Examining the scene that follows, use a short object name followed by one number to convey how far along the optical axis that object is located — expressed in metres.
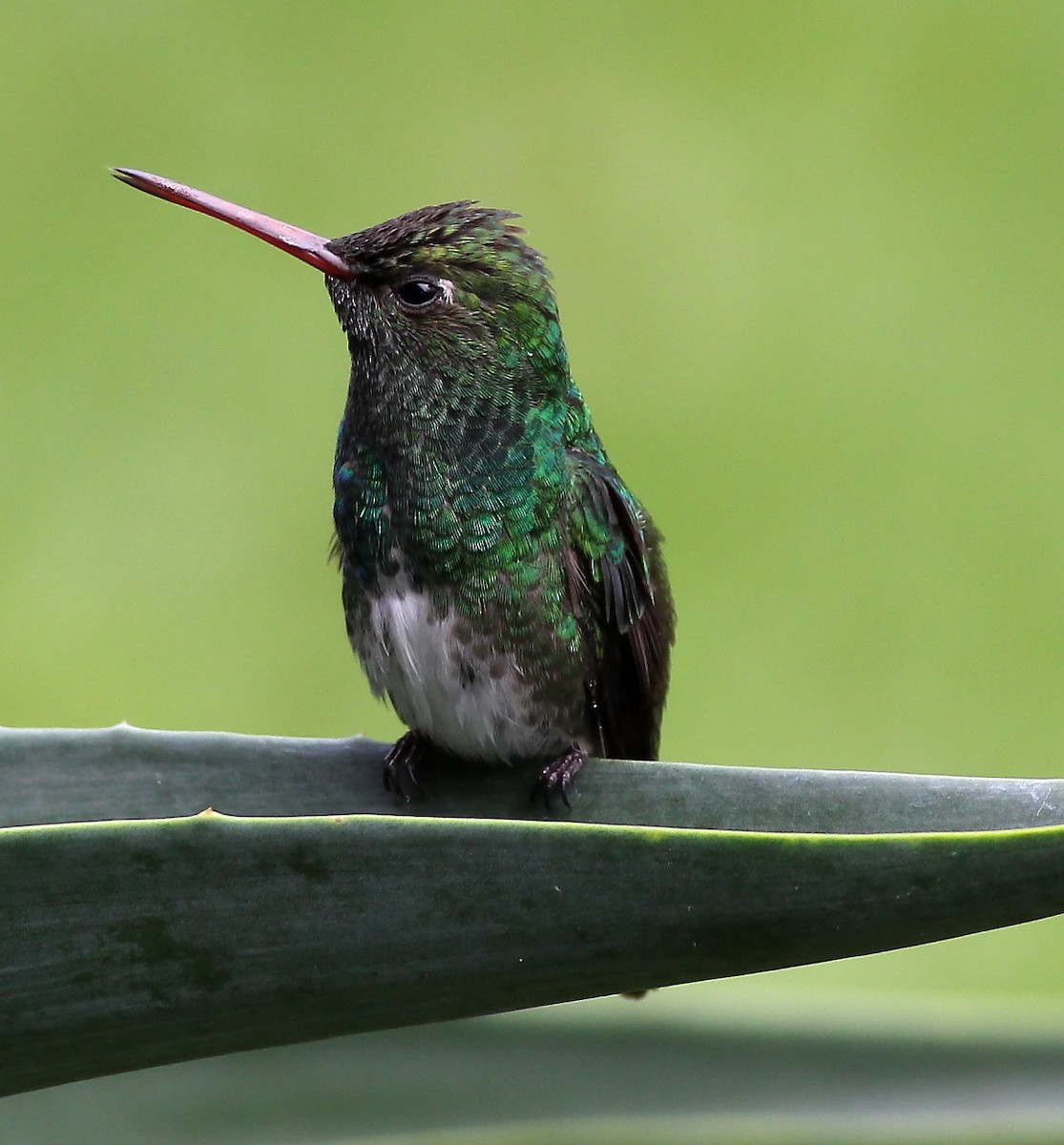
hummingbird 2.32
